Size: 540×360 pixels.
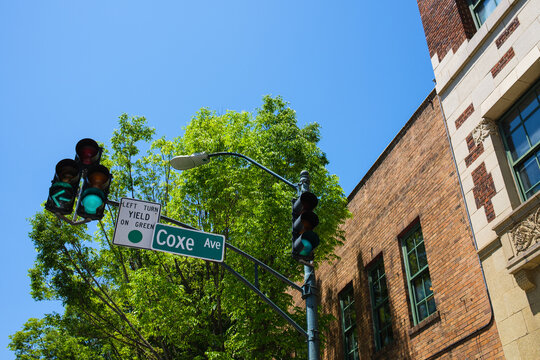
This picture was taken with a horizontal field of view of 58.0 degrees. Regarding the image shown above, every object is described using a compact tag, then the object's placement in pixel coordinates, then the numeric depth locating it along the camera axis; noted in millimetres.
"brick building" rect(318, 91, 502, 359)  10094
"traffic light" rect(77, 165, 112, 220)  6520
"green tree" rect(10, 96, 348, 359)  13523
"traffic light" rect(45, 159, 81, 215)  6305
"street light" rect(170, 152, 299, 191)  10148
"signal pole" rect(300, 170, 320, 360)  7250
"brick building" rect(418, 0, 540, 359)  8367
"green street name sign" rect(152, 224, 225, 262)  7742
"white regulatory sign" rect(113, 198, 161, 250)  7523
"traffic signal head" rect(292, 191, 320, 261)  7207
